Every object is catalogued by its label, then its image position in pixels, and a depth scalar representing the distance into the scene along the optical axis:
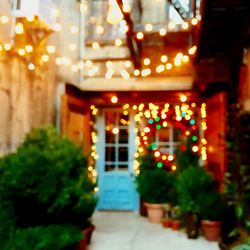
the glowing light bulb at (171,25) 7.25
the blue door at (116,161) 8.82
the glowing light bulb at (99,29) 7.98
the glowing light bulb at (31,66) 5.63
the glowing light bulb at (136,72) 7.69
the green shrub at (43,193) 4.32
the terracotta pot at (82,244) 5.13
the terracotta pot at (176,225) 6.96
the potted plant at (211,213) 6.12
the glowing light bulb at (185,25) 7.21
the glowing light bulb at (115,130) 9.03
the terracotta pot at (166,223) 7.14
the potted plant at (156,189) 7.69
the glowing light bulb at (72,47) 7.41
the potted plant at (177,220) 6.94
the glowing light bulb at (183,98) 7.82
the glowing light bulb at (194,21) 6.60
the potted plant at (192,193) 6.20
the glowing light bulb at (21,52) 5.29
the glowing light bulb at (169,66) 7.64
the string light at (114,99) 8.00
